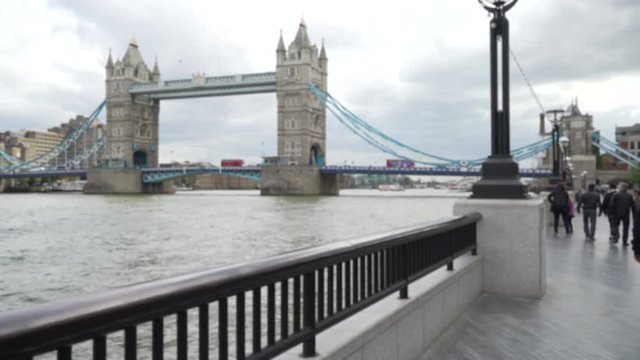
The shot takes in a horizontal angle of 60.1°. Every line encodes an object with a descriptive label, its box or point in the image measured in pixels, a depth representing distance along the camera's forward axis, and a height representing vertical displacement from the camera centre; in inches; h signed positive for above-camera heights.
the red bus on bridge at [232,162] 3353.6 +125.0
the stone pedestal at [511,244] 212.4 -24.8
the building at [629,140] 3620.1 +277.3
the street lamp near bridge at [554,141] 768.9 +65.3
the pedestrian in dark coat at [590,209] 453.7 -24.1
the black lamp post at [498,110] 232.1 +30.6
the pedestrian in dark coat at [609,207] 444.5 -24.1
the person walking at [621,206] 425.9 -20.7
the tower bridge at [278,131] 2755.9 +312.8
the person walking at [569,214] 506.3 -31.6
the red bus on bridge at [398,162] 3182.3 +113.0
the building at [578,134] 2556.6 +221.7
